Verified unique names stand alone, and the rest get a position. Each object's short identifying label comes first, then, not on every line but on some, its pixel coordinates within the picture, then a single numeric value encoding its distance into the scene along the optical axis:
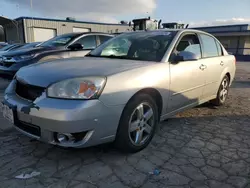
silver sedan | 2.18
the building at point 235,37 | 28.14
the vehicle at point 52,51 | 6.02
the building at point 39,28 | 24.73
